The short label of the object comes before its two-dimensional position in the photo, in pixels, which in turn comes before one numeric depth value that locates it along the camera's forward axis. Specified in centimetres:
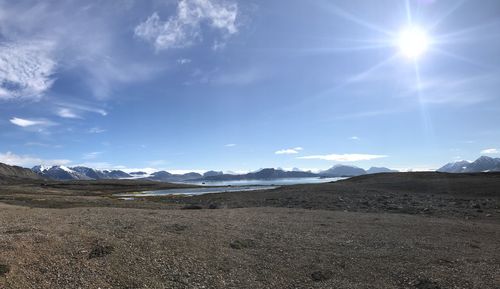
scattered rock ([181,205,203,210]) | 4884
